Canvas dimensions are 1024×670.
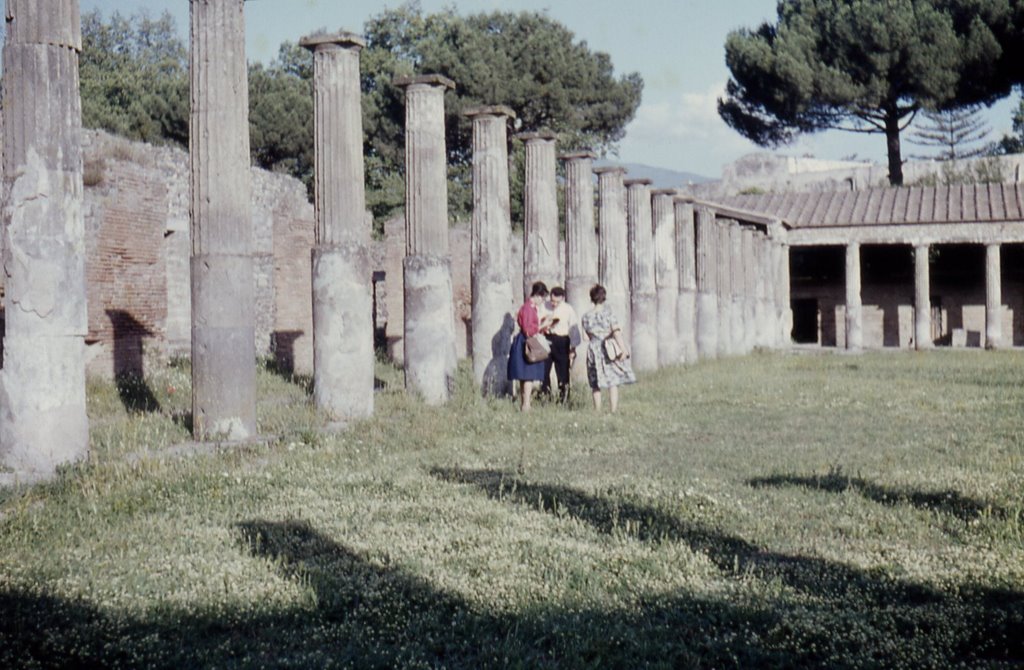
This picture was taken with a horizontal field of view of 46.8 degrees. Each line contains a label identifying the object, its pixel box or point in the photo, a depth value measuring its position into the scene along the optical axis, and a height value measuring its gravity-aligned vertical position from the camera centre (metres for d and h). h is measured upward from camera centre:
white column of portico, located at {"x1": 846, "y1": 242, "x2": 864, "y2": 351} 33.62 +0.30
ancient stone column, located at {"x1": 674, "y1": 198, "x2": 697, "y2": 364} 23.95 +0.65
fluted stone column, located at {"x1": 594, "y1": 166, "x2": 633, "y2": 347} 19.42 +1.34
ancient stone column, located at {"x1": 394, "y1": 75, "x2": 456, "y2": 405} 13.05 +0.78
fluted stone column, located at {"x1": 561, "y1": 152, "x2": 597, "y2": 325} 17.64 +1.30
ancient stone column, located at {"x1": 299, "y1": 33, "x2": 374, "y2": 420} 11.08 +0.68
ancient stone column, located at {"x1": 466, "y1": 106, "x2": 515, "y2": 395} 14.45 +0.76
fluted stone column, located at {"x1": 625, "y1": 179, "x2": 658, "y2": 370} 20.88 +0.71
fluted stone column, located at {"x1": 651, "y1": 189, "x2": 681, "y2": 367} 22.84 +0.80
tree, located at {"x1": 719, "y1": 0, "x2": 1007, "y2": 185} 34.53 +7.30
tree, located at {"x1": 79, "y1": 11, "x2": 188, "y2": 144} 30.86 +7.27
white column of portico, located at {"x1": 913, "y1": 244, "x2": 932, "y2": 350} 32.75 +0.24
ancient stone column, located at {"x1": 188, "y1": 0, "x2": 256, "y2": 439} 9.47 +0.71
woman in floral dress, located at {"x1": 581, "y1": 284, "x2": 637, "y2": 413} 12.23 -0.43
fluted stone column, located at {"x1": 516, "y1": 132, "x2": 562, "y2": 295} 15.91 +1.46
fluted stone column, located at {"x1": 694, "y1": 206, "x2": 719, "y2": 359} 25.77 +0.55
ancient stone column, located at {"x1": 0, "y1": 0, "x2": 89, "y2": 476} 7.77 +0.49
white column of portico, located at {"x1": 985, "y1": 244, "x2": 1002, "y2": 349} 32.03 +0.16
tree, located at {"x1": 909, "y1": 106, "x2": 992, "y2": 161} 53.53 +7.85
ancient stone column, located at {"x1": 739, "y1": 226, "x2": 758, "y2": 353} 30.33 +0.44
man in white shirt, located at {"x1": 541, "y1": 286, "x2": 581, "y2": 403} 12.84 -0.19
